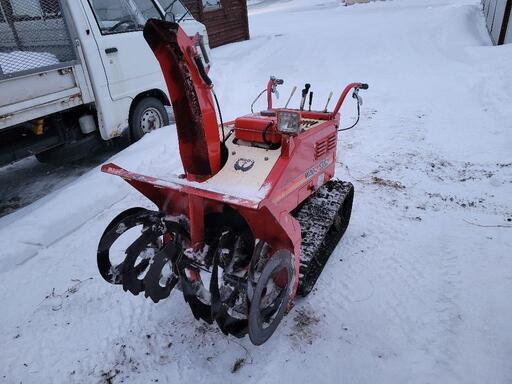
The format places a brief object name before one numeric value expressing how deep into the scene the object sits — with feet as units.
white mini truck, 13.19
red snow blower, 7.27
